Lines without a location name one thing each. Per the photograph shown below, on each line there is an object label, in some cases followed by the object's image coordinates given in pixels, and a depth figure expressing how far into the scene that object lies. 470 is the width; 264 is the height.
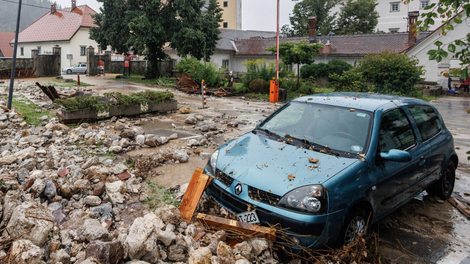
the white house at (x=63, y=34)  46.50
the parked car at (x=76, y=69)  40.52
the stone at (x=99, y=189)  5.24
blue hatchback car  3.80
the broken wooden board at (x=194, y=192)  4.34
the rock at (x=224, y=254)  3.42
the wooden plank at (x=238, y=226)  3.79
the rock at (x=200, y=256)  3.41
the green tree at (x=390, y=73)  20.38
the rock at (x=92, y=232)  3.62
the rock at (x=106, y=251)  3.19
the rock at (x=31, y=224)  3.41
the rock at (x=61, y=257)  3.21
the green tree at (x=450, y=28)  4.83
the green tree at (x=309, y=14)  49.53
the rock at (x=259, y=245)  3.71
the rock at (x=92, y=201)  4.91
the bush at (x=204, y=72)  23.72
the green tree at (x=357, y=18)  48.12
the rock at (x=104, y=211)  4.65
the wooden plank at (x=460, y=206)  5.72
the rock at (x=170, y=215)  4.10
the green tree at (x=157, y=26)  26.75
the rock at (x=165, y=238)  3.65
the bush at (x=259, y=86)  21.88
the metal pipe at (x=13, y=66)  11.99
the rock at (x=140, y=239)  3.37
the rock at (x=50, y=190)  4.89
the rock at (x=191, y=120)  11.30
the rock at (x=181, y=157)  7.31
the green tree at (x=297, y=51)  22.17
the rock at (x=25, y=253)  3.03
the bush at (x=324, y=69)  28.55
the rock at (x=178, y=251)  3.60
